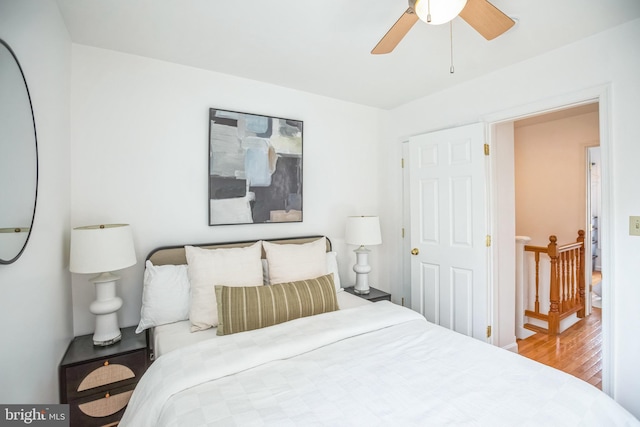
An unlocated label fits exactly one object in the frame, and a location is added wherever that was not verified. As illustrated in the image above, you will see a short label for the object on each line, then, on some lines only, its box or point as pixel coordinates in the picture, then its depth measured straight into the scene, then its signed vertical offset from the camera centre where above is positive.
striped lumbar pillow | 1.86 -0.59
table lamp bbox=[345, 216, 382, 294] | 2.92 -0.25
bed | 1.14 -0.74
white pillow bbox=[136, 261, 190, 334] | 2.03 -0.56
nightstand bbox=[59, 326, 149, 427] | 1.72 -0.96
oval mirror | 1.04 +0.21
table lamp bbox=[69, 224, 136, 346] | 1.75 -0.28
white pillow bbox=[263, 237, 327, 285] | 2.32 -0.39
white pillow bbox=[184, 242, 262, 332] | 1.97 -0.42
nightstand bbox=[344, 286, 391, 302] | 2.88 -0.80
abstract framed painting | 2.54 +0.40
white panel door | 2.61 -0.16
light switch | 1.81 -0.10
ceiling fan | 1.26 +0.89
